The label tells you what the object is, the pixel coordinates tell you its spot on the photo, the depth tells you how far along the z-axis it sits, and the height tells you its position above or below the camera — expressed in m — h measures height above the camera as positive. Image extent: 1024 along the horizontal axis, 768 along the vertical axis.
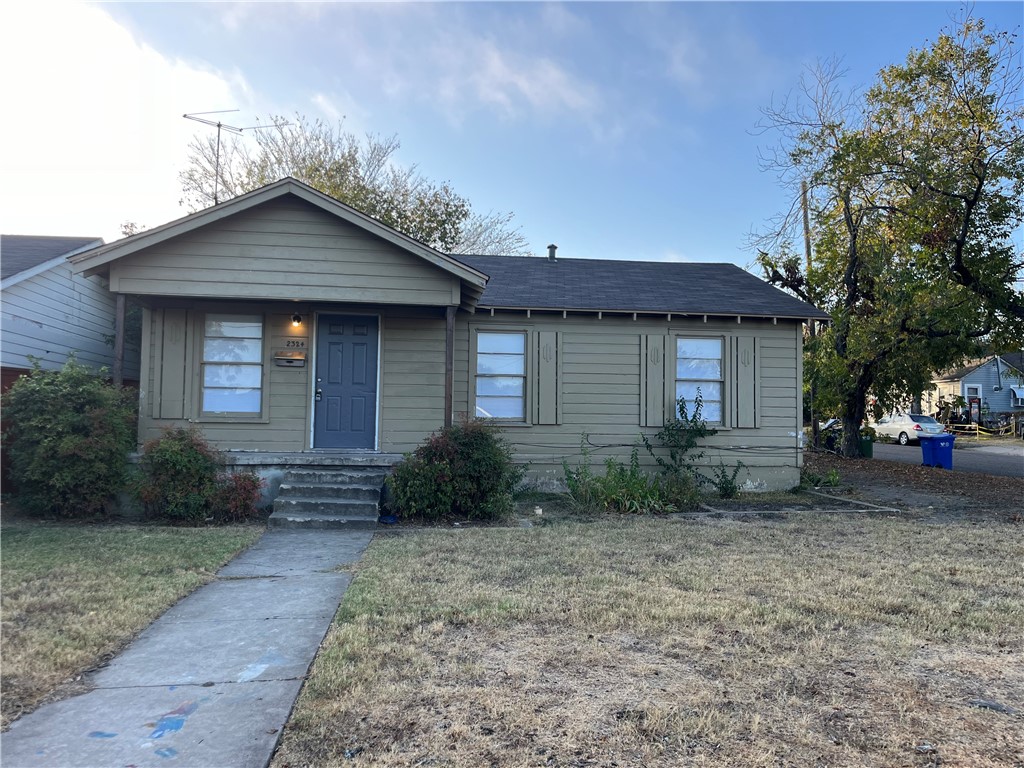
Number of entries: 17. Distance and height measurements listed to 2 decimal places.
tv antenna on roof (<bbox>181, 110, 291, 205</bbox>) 15.45 +6.83
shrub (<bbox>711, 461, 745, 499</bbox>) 11.02 -1.14
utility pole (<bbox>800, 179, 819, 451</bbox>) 16.39 +4.83
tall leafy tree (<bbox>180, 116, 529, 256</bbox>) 24.16 +8.65
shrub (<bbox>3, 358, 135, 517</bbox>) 7.97 -0.50
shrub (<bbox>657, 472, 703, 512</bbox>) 10.00 -1.22
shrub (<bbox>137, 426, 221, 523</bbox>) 8.30 -0.99
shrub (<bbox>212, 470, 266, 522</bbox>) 8.53 -1.22
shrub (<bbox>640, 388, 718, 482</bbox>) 10.86 -0.45
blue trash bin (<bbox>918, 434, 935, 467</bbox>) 17.33 -0.87
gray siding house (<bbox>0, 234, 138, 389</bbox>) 10.59 +1.67
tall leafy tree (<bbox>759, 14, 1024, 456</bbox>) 12.89 +4.38
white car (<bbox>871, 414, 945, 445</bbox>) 27.14 -0.38
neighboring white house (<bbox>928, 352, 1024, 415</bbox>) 41.06 +2.08
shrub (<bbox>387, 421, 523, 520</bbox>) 8.55 -0.91
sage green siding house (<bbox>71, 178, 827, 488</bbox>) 9.09 +1.05
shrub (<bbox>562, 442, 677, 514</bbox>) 9.55 -1.19
